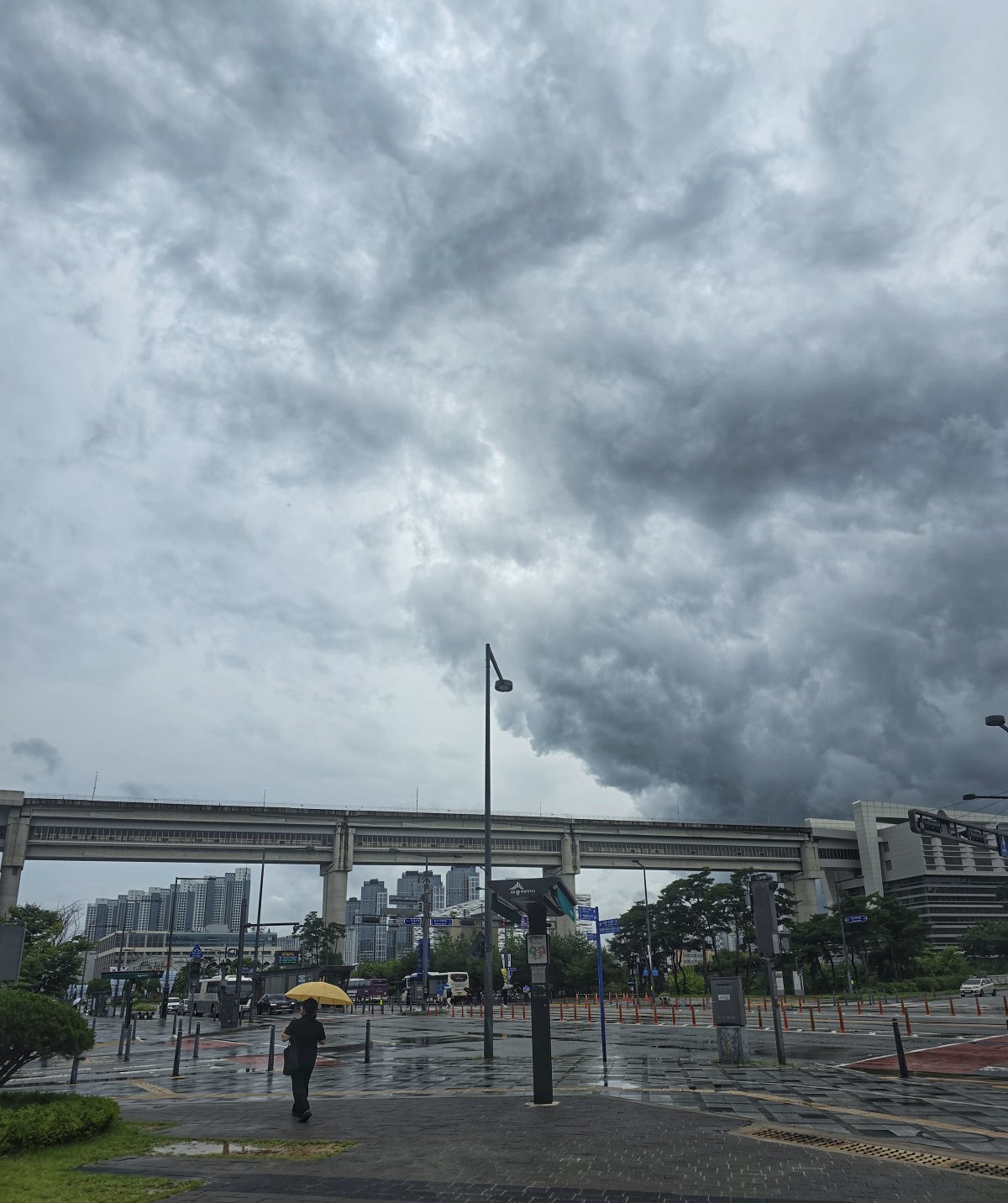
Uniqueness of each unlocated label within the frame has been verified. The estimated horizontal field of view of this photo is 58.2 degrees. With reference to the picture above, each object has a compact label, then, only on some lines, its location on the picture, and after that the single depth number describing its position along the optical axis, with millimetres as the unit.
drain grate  9250
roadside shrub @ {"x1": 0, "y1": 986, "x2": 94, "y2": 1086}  11242
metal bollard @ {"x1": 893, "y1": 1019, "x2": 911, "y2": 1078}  16797
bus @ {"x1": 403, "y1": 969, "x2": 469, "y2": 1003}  73062
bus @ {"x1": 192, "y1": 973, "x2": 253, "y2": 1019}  60650
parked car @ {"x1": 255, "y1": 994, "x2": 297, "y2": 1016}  55841
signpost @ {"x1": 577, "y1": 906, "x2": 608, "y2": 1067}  18844
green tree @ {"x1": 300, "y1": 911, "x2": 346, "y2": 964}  87125
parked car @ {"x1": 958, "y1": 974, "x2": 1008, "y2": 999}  56688
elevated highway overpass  77812
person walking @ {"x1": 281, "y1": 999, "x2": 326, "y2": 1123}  13336
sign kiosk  14391
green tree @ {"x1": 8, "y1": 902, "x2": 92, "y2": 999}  47188
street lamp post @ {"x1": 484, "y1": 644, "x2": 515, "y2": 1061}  22602
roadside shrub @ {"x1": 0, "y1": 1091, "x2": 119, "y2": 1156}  10312
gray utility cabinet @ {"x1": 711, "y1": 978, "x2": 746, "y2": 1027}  20359
